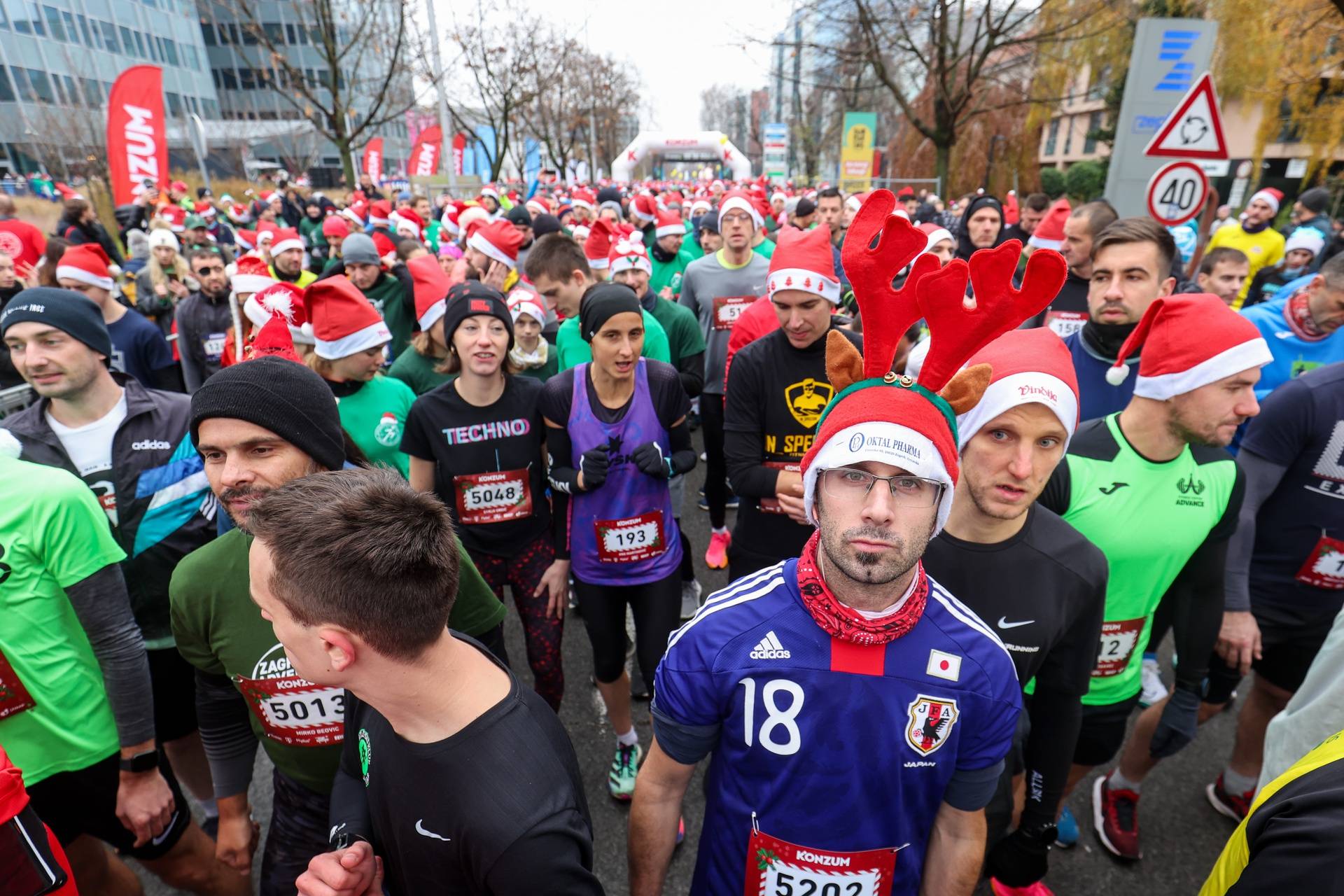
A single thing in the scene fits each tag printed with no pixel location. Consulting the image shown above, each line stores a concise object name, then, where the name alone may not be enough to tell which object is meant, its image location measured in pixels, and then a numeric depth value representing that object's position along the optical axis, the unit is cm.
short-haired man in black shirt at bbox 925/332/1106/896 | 198
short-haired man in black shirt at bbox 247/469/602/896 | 133
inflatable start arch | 3291
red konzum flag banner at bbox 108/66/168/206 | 1137
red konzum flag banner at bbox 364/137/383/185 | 2436
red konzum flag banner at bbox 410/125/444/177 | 2392
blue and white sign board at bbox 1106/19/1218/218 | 635
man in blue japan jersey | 154
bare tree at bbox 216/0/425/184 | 1587
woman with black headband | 305
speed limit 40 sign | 530
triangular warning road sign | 519
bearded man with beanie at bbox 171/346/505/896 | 194
